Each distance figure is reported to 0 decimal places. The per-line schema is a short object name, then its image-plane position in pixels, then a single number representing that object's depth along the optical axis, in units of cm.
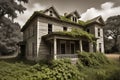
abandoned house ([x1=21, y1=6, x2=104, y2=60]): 1602
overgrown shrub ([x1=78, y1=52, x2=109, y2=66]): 1472
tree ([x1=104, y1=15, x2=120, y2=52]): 4053
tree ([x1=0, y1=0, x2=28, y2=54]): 1992
